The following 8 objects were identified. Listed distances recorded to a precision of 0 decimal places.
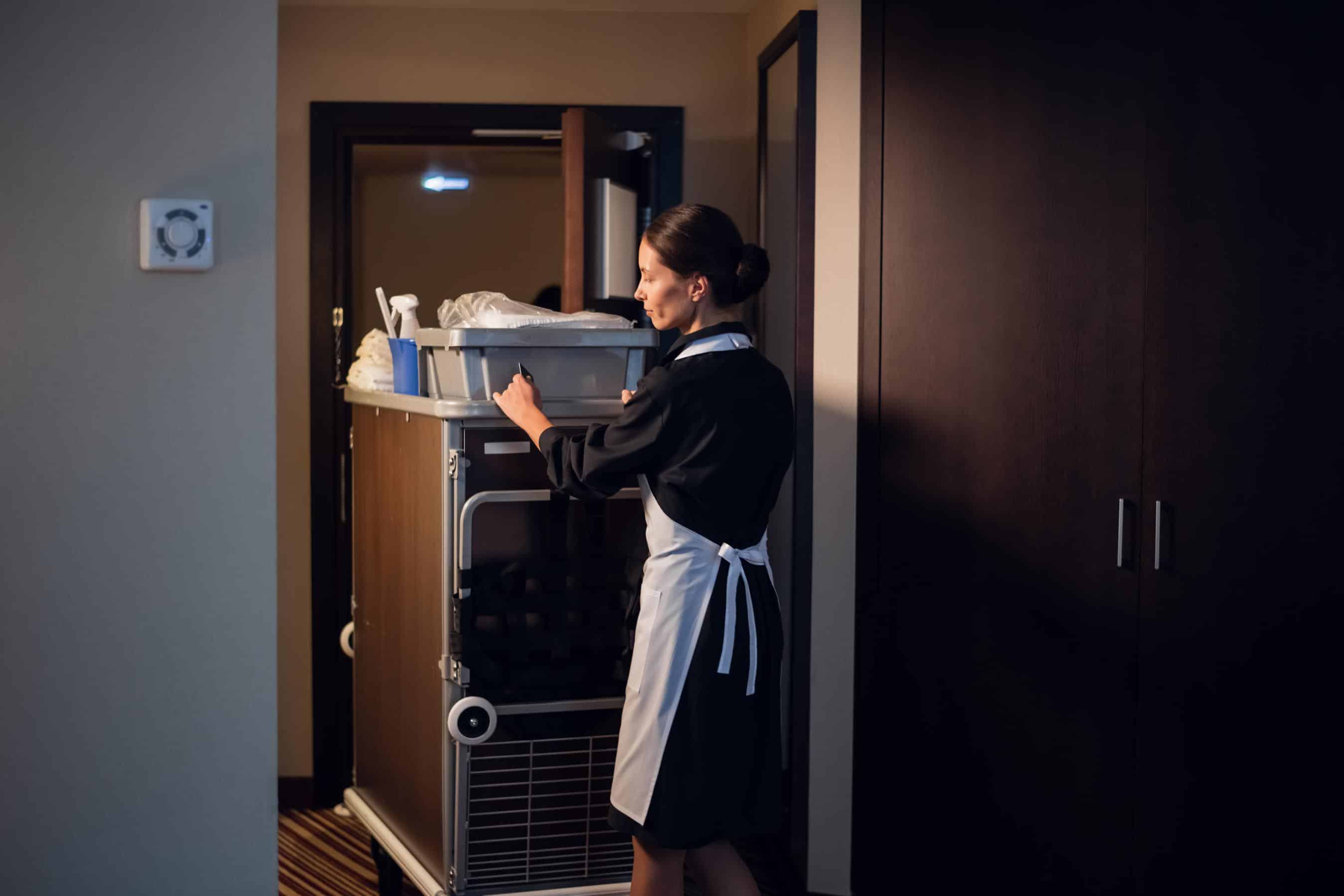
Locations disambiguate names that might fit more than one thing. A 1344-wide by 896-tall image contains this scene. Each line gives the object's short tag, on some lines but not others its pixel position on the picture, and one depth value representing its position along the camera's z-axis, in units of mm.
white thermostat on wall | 1719
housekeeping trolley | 2160
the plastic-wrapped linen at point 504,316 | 2205
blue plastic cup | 2426
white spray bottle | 2432
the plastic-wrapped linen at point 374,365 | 2633
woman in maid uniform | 1910
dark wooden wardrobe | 1830
